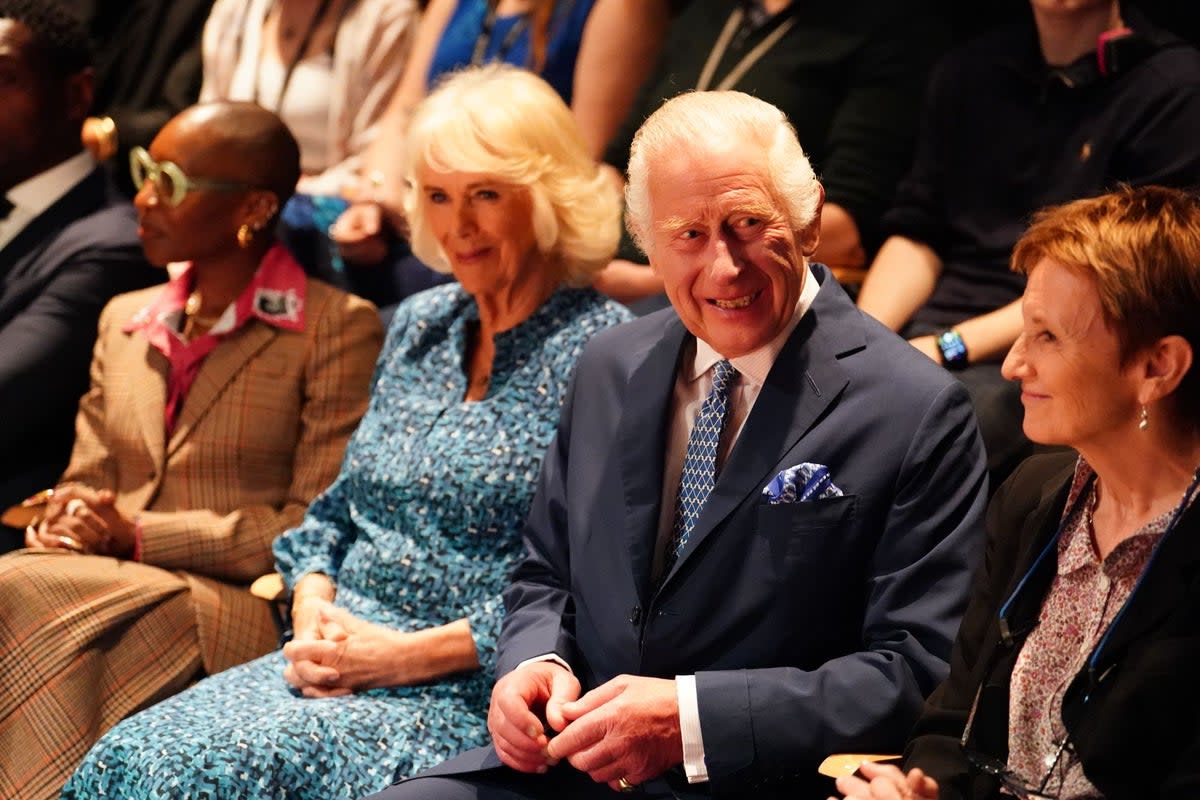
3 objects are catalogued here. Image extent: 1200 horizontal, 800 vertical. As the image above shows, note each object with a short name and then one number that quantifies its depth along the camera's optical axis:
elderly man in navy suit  4.39
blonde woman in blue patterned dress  5.23
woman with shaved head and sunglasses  6.04
